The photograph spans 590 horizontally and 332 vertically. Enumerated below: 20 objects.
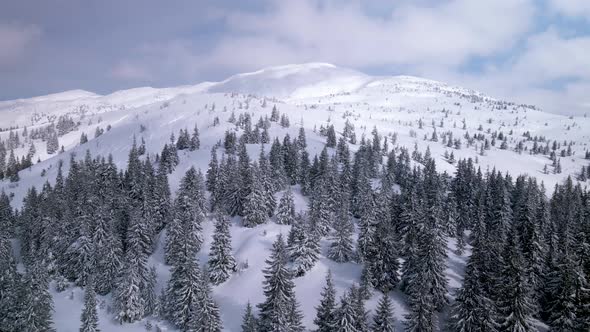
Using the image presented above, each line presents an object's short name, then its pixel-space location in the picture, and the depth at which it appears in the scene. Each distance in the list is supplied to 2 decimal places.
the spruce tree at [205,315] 49.28
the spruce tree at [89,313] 48.62
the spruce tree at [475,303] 42.31
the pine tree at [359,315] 41.88
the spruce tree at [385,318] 43.12
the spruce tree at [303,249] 64.75
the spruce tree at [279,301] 45.10
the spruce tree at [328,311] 43.53
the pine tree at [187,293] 55.12
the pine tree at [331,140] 161.00
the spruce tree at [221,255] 65.50
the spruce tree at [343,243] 67.78
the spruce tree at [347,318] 41.19
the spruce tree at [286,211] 83.00
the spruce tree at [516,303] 40.56
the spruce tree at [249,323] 45.09
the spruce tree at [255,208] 82.72
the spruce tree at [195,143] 149.12
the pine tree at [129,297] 59.19
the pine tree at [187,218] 67.62
